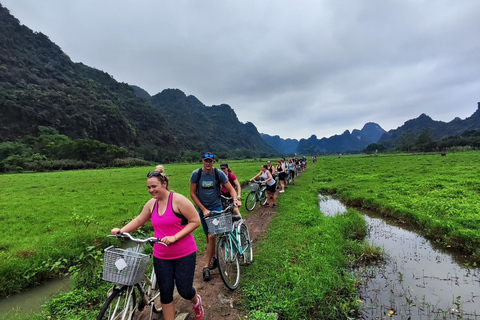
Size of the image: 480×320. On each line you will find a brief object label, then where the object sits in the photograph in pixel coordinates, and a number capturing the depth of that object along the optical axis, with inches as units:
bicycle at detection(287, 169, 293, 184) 757.7
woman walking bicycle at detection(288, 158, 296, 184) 766.4
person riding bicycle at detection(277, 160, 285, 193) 619.7
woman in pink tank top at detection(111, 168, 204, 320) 120.8
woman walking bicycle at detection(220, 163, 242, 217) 273.9
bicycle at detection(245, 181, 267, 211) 464.8
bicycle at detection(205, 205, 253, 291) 176.1
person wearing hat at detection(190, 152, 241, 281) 198.2
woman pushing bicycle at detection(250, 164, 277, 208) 441.2
